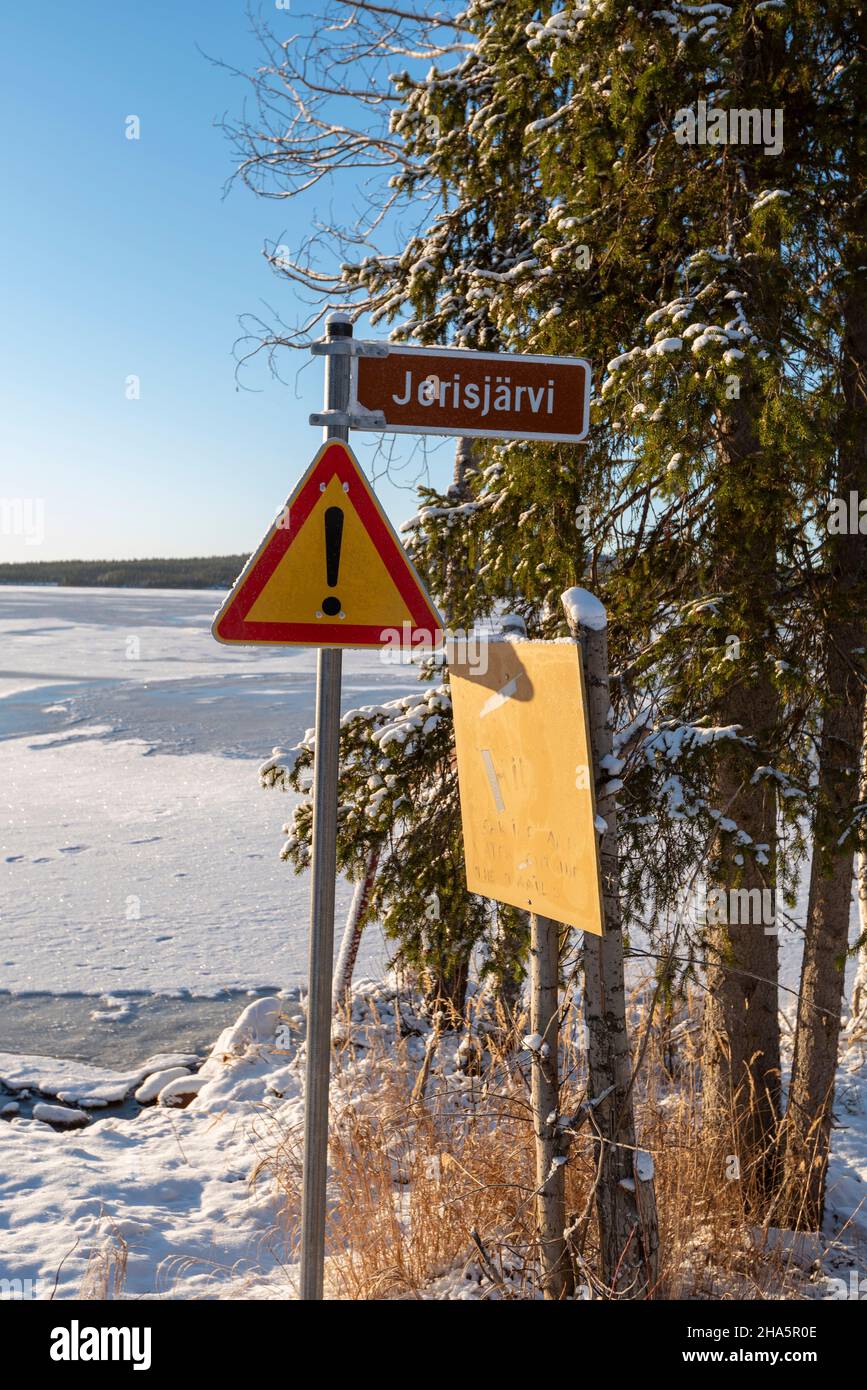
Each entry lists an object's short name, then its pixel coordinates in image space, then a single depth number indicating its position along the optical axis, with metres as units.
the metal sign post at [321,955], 2.75
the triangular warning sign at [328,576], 2.68
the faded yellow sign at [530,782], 2.58
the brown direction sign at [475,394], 2.91
